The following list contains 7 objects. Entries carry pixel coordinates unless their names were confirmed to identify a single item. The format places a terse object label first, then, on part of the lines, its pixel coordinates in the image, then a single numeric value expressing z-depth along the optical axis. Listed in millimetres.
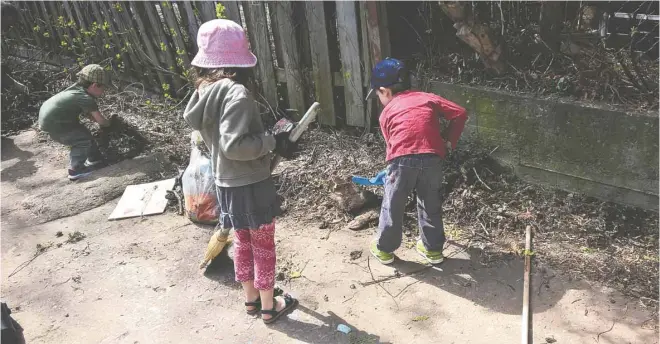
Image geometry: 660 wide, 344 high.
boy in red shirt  3117
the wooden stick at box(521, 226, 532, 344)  2797
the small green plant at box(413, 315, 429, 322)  3047
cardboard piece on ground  4469
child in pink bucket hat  2535
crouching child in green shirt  5129
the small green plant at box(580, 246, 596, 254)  3355
